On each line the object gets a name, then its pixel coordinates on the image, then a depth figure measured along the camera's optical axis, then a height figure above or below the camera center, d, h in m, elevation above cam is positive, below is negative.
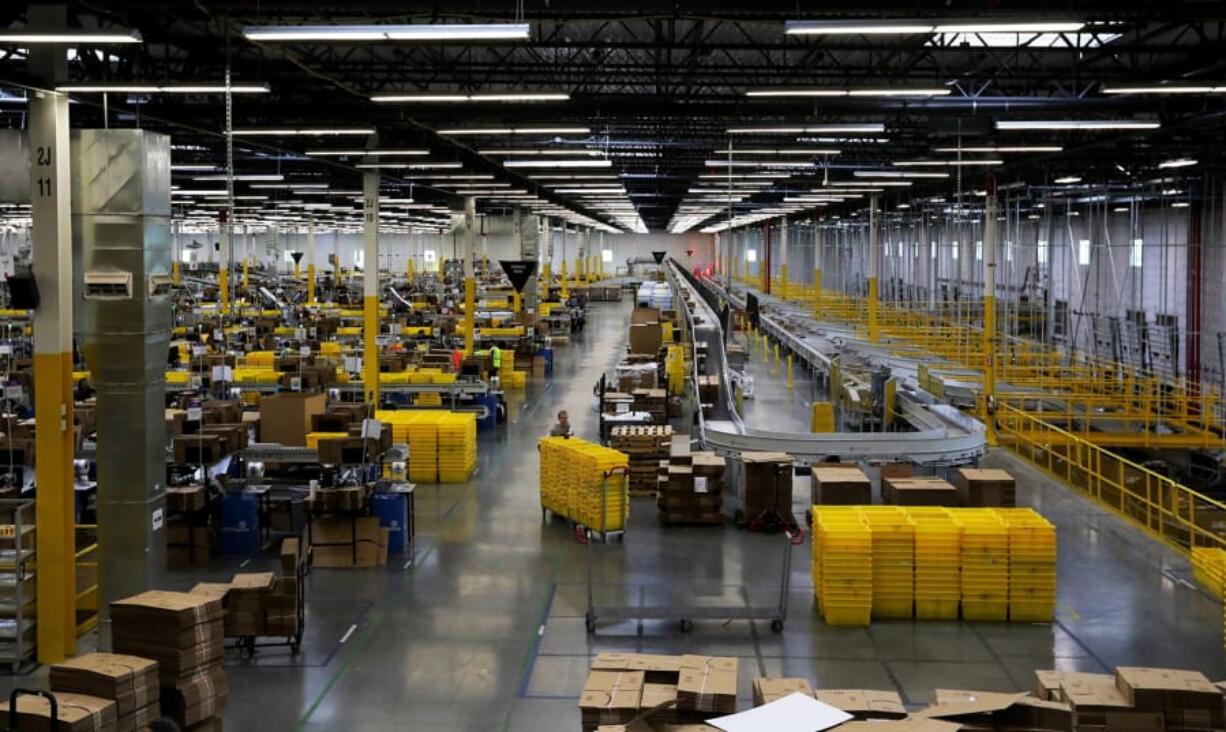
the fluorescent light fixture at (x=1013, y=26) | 8.87 +2.29
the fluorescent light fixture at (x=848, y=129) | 16.36 +2.78
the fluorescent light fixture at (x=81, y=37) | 8.76 +2.18
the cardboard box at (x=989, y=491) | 15.05 -1.97
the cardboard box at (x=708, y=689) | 7.55 -2.20
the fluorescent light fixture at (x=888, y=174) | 27.83 +3.60
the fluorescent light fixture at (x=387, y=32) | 8.48 +2.20
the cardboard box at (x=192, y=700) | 8.65 -2.56
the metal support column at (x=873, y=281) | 35.06 +1.49
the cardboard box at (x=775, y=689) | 7.58 -2.23
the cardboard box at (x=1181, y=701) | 7.92 -2.41
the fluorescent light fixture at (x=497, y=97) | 12.02 +2.37
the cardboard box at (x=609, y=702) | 7.64 -2.29
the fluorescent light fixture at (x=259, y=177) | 26.27 +3.46
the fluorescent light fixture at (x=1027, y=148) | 18.52 +2.91
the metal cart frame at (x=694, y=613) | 11.40 -2.60
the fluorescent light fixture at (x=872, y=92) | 11.71 +2.38
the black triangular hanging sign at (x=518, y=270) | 27.22 +1.48
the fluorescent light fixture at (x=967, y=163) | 22.71 +3.18
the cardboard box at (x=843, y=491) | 14.73 -1.90
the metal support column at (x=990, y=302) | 23.20 +0.59
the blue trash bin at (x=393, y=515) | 14.42 -2.10
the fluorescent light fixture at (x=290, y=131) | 16.72 +2.95
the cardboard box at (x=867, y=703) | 7.36 -2.26
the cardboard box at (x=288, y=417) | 19.02 -1.23
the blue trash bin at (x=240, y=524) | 14.62 -2.22
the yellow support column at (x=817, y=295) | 45.00 +1.46
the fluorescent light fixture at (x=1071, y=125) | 15.10 +2.71
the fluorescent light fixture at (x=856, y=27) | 9.21 +2.34
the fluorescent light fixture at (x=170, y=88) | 10.89 +2.29
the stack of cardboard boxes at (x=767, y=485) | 15.55 -1.93
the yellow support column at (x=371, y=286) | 21.66 +0.91
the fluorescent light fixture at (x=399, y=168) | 21.56 +3.33
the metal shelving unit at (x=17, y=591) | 10.38 -2.14
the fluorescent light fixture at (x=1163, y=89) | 12.02 +2.41
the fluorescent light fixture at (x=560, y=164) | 19.25 +2.80
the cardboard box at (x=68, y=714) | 7.27 -2.25
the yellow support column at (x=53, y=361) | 10.23 -0.18
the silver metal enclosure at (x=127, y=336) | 11.02 +0.03
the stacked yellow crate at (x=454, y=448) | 18.84 -1.72
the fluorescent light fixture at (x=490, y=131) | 15.30 +2.59
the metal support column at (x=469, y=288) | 30.34 +1.19
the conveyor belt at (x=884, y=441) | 16.19 -1.44
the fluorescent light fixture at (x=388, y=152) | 18.78 +2.88
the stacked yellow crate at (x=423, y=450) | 18.84 -1.75
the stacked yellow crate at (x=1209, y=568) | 12.59 -2.51
